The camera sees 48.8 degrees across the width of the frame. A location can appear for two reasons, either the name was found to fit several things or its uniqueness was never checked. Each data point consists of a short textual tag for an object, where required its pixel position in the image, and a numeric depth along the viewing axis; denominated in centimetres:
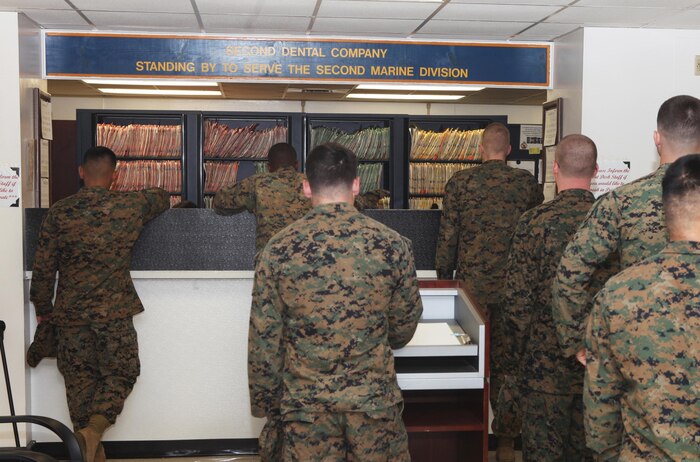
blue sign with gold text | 489
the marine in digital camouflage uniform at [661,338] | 169
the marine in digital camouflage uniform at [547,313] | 302
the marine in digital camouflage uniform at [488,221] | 426
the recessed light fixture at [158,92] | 709
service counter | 441
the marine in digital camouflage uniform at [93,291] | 388
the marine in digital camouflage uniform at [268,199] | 418
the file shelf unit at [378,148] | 669
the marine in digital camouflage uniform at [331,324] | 226
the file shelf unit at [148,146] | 657
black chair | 237
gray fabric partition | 438
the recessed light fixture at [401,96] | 760
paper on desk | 321
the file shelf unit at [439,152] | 718
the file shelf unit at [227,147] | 668
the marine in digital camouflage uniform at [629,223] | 246
